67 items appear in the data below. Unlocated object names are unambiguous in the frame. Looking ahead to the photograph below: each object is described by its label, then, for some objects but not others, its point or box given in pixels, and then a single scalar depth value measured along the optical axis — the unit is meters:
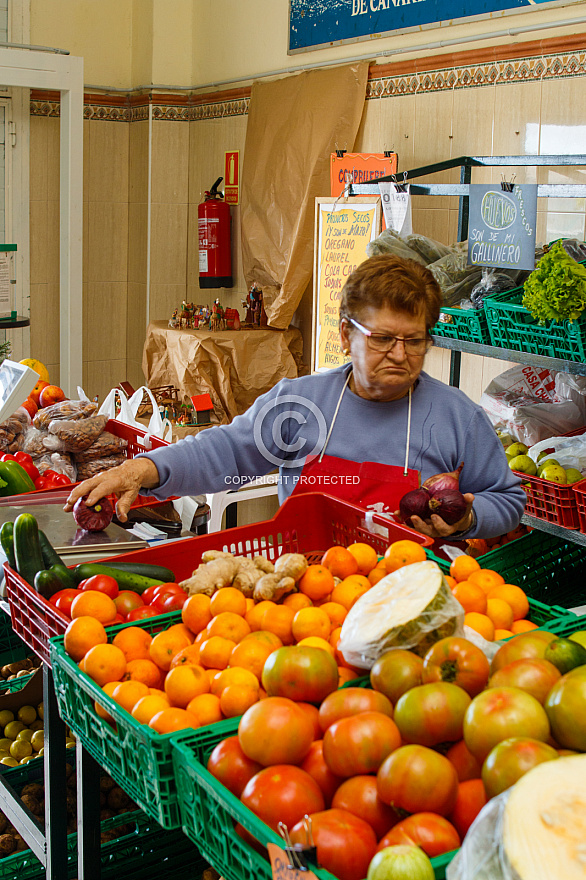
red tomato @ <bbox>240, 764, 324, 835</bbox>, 0.92
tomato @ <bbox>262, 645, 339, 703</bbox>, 1.09
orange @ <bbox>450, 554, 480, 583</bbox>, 1.54
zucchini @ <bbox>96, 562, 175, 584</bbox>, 1.73
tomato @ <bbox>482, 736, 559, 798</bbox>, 0.82
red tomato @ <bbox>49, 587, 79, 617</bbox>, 1.52
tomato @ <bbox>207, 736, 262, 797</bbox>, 0.99
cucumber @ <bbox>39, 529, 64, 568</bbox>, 1.83
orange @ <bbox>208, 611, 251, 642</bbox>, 1.33
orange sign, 3.73
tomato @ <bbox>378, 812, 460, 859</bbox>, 0.84
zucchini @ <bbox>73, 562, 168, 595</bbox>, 1.68
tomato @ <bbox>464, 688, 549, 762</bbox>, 0.90
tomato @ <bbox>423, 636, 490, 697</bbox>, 1.04
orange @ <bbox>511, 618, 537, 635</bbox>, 1.38
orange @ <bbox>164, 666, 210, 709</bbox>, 1.20
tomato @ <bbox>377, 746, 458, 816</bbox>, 0.88
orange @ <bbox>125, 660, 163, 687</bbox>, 1.29
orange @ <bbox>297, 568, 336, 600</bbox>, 1.49
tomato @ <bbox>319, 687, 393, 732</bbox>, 1.02
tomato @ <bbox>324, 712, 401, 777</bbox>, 0.95
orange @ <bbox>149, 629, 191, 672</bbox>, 1.33
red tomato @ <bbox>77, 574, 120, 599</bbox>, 1.58
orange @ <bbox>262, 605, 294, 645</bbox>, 1.35
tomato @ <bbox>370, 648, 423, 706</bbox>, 1.06
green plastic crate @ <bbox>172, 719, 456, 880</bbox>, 0.89
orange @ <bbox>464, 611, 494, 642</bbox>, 1.30
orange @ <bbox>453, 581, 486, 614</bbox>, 1.37
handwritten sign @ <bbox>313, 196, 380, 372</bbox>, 3.68
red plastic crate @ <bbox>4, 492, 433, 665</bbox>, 1.65
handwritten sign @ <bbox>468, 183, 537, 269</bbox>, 2.64
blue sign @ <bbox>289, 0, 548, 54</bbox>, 3.72
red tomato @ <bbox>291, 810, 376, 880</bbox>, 0.85
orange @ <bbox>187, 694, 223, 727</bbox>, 1.15
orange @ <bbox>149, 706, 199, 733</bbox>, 1.10
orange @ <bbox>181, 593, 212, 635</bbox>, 1.40
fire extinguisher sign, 5.56
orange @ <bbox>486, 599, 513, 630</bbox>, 1.37
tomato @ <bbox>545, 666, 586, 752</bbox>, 0.89
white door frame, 5.28
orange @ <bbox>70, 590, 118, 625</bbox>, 1.45
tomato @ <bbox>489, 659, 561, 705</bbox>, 0.98
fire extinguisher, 5.51
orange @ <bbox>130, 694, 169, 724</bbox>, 1.15
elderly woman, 2.12
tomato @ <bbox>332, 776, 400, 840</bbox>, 0.92
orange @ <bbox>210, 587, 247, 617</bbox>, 1.40
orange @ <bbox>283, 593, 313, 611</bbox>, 1.43
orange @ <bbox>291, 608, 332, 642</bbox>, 1.30
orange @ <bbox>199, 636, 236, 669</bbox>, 1.27
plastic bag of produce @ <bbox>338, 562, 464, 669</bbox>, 1.13
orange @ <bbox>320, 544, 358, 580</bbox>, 1.58
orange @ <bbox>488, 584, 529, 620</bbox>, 1.43
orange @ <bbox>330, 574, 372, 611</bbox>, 1.46
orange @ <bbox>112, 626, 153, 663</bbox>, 1.35
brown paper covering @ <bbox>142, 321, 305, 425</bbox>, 4.76
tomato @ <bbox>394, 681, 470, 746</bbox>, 0.96
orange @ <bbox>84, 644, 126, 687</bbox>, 1.26
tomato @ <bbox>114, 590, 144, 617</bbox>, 1.54
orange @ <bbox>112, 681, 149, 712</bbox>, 1.20
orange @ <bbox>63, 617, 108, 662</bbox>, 1.33
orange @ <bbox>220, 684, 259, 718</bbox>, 1.14
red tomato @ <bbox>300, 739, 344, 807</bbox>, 1.00
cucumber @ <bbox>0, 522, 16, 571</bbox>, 1.86
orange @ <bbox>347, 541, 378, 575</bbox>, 1.63
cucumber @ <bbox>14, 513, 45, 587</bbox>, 1.74
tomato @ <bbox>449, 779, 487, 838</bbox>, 0.90
